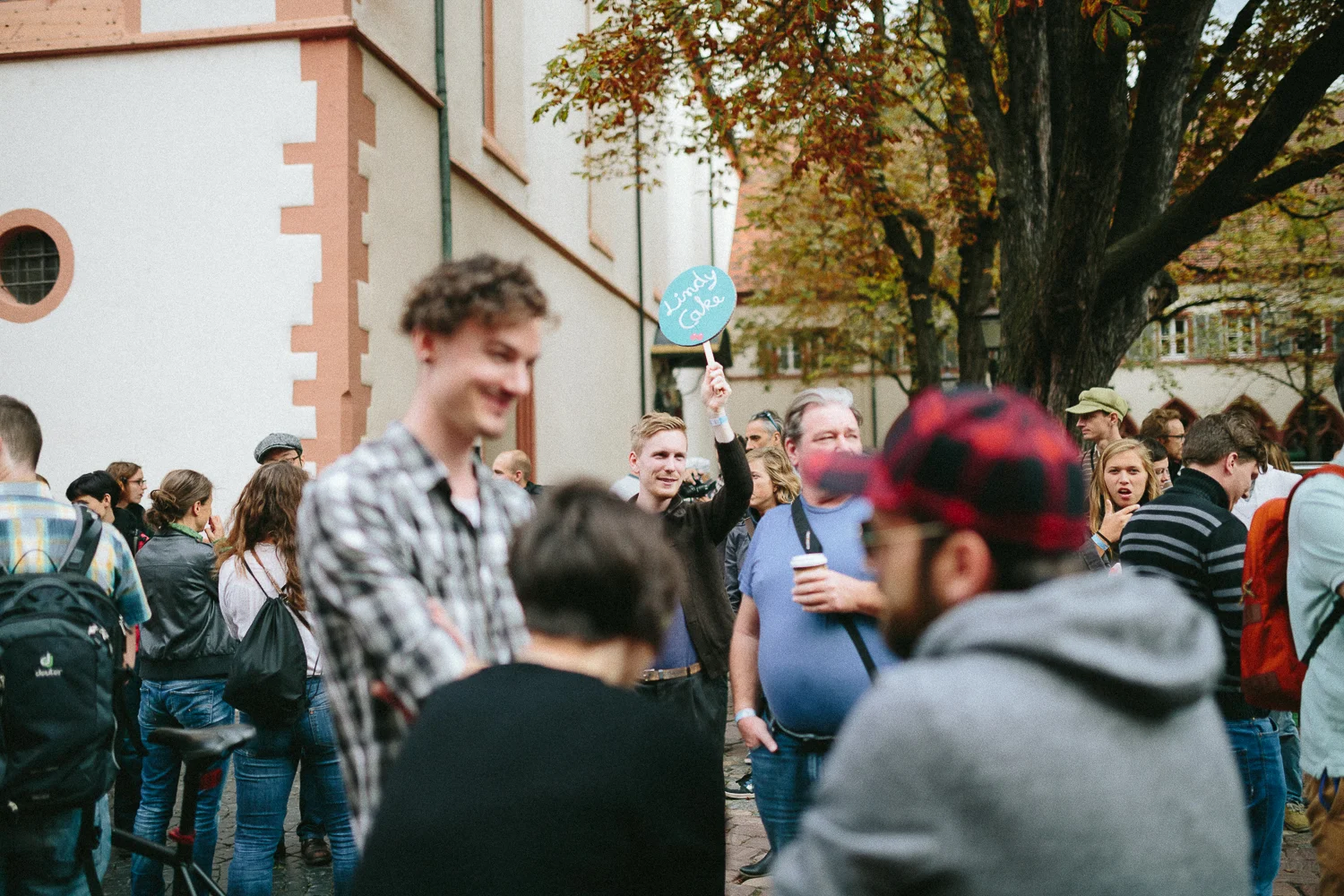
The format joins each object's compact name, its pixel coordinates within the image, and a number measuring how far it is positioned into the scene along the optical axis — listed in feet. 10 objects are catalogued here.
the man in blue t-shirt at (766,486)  22.27
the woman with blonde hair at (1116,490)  16.74
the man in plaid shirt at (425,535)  6.03
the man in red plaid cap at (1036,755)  4.03
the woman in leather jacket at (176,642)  16.67
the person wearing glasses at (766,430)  25.39
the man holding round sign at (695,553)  14.12
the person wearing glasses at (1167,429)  23.80
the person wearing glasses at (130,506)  24.82
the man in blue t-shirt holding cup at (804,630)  10.63
